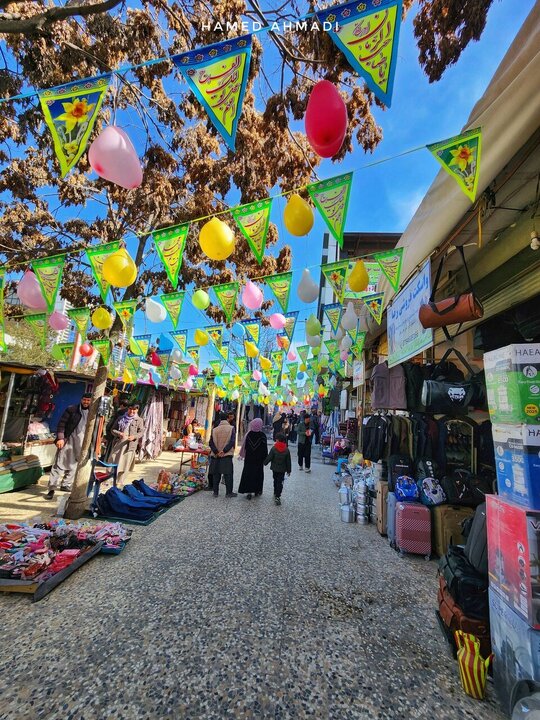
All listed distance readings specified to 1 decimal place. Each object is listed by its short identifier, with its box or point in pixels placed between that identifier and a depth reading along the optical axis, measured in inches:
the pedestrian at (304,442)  435.2
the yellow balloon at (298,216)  131.8
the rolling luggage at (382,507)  200.7
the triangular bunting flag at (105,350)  226.5
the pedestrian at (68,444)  265.6
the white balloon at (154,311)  246.9
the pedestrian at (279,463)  273.3
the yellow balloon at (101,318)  232.3
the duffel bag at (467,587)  89.9
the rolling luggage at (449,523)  156.9
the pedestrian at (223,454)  282.5
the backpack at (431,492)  163.6
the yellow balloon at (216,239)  144.1
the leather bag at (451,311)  127.6
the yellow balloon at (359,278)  183.9
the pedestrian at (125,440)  282.0
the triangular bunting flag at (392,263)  179.6
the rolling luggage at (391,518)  179.3
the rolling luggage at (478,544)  95.3
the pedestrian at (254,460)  283.9
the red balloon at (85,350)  353.1
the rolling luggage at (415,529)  164.2
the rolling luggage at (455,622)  86.8
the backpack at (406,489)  171.9
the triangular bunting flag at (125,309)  229.5
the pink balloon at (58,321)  271.9
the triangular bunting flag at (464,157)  104.8
